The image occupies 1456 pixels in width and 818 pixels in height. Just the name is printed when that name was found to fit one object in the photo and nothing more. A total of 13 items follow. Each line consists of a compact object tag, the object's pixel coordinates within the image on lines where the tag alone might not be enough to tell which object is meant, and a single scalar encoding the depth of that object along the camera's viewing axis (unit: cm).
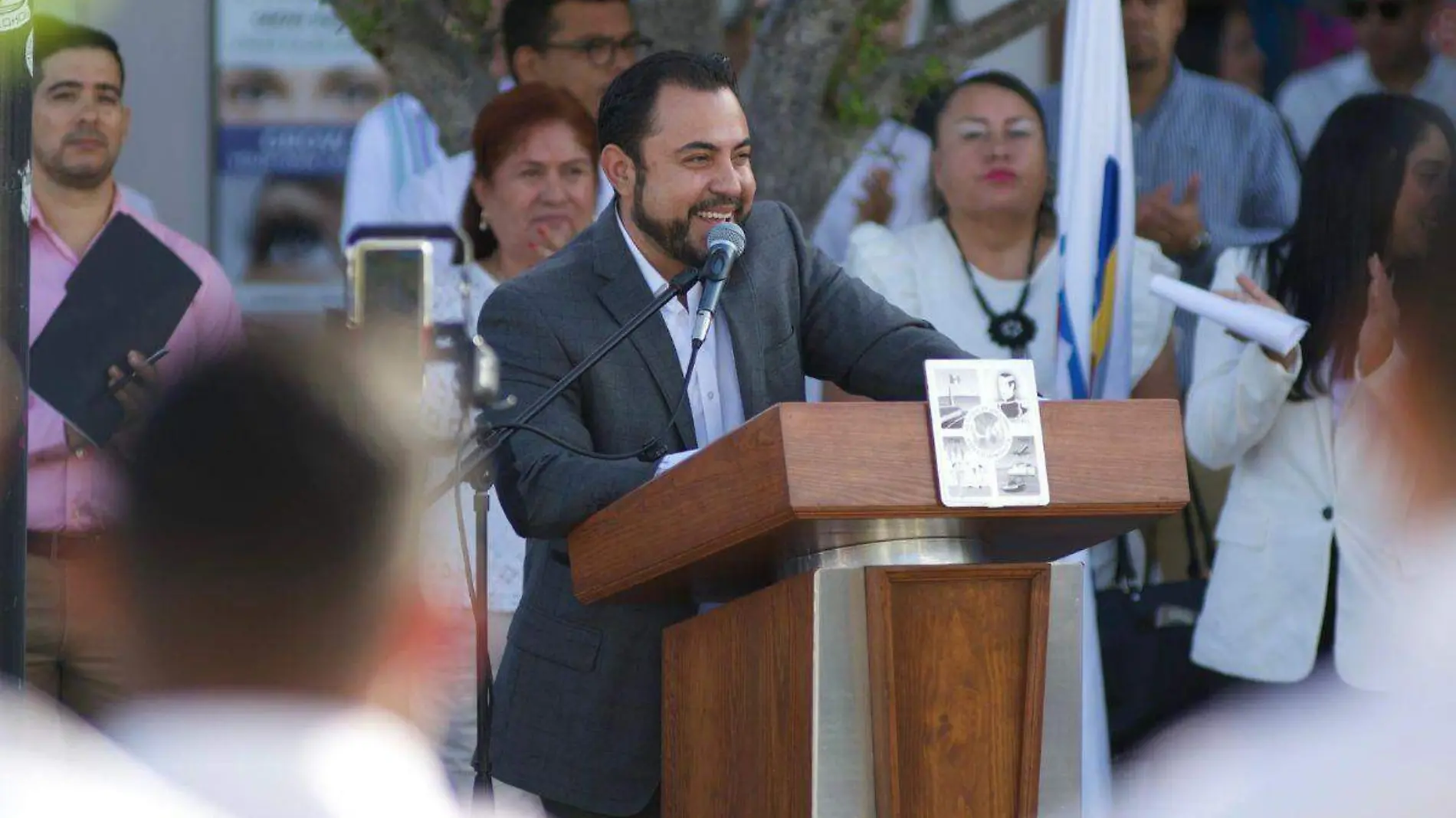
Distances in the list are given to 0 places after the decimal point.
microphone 793
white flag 1219
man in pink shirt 1160
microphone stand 804
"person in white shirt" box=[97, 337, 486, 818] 412
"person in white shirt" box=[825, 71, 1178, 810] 1320
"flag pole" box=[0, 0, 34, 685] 812
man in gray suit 845
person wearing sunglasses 1552
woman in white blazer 1251
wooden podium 693
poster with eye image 1939
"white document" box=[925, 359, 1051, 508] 698
